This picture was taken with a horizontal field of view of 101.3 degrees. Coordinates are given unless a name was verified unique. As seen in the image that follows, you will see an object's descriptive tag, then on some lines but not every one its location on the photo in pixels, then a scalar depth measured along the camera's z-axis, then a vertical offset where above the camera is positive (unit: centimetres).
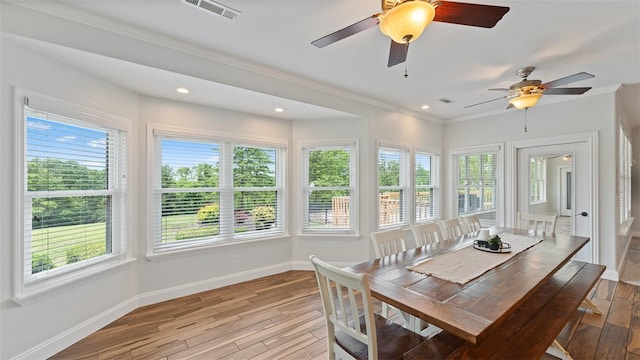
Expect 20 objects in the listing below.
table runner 182 -65
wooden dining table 128 -67
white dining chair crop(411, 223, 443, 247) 278 -59
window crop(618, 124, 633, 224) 406 +10
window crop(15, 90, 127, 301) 206 -11
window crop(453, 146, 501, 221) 480 -2
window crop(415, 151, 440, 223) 498 -14
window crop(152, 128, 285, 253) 322 -14
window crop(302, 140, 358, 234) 426 -16
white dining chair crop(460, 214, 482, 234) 351 -59
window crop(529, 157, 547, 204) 432 +2
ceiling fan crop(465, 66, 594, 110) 273 +96
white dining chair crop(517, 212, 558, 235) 326 -51
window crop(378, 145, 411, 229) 442 -10
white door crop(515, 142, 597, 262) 380 -14
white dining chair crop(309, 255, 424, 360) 133 -90
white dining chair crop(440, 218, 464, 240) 314 -61
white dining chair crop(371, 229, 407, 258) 236 -58
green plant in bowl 238 -57
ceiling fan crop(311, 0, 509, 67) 140 +92
